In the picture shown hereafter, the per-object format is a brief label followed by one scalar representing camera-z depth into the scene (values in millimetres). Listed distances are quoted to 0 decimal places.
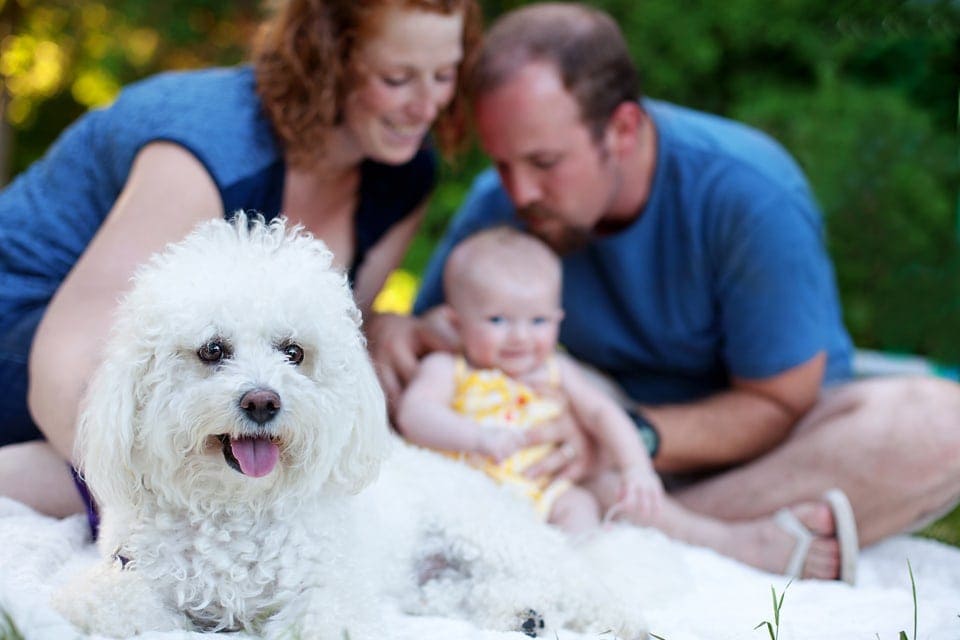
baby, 2654
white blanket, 2029
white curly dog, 1707
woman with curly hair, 2461
